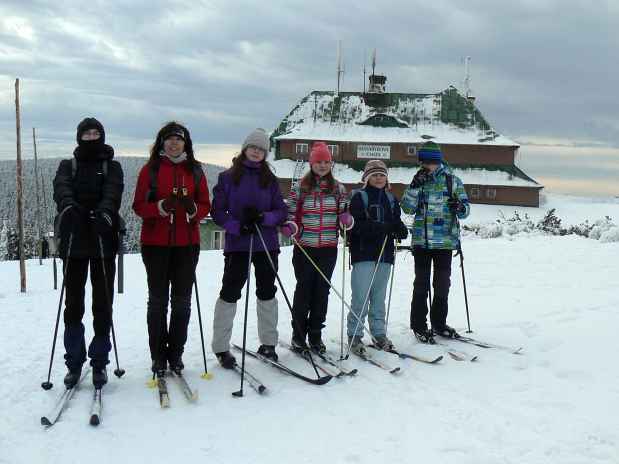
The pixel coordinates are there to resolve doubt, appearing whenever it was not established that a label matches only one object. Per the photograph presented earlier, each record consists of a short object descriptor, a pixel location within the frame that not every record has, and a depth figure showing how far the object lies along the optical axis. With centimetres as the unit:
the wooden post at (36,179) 1901
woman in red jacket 464
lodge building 3747
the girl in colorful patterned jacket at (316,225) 541
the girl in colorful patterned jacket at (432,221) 594
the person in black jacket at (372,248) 562
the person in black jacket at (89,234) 441
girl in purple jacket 495
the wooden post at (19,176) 1414
